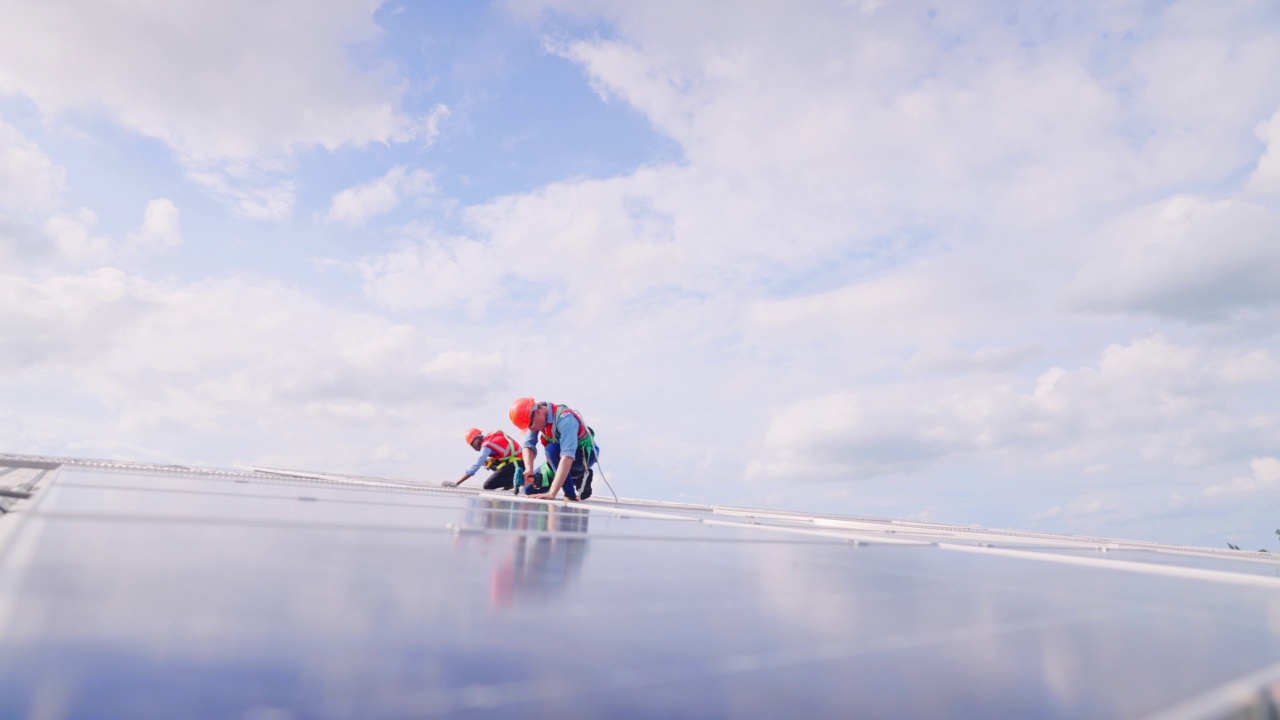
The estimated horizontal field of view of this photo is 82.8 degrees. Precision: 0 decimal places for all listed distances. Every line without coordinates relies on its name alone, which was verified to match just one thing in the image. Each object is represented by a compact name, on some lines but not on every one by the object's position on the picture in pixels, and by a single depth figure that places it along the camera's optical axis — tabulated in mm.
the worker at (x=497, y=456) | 13852
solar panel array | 1341
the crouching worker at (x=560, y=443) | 9697
